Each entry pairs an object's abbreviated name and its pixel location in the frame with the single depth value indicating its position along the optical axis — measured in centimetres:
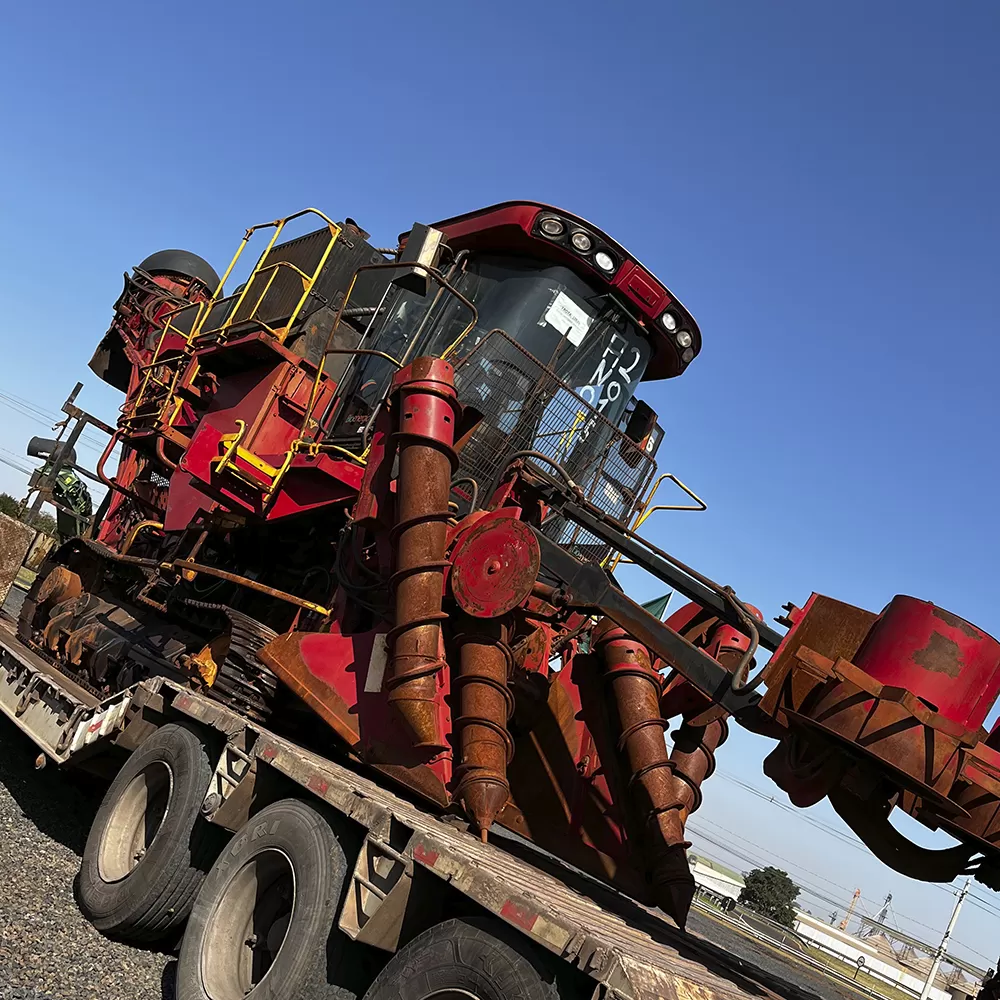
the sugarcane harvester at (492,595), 364
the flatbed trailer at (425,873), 306
